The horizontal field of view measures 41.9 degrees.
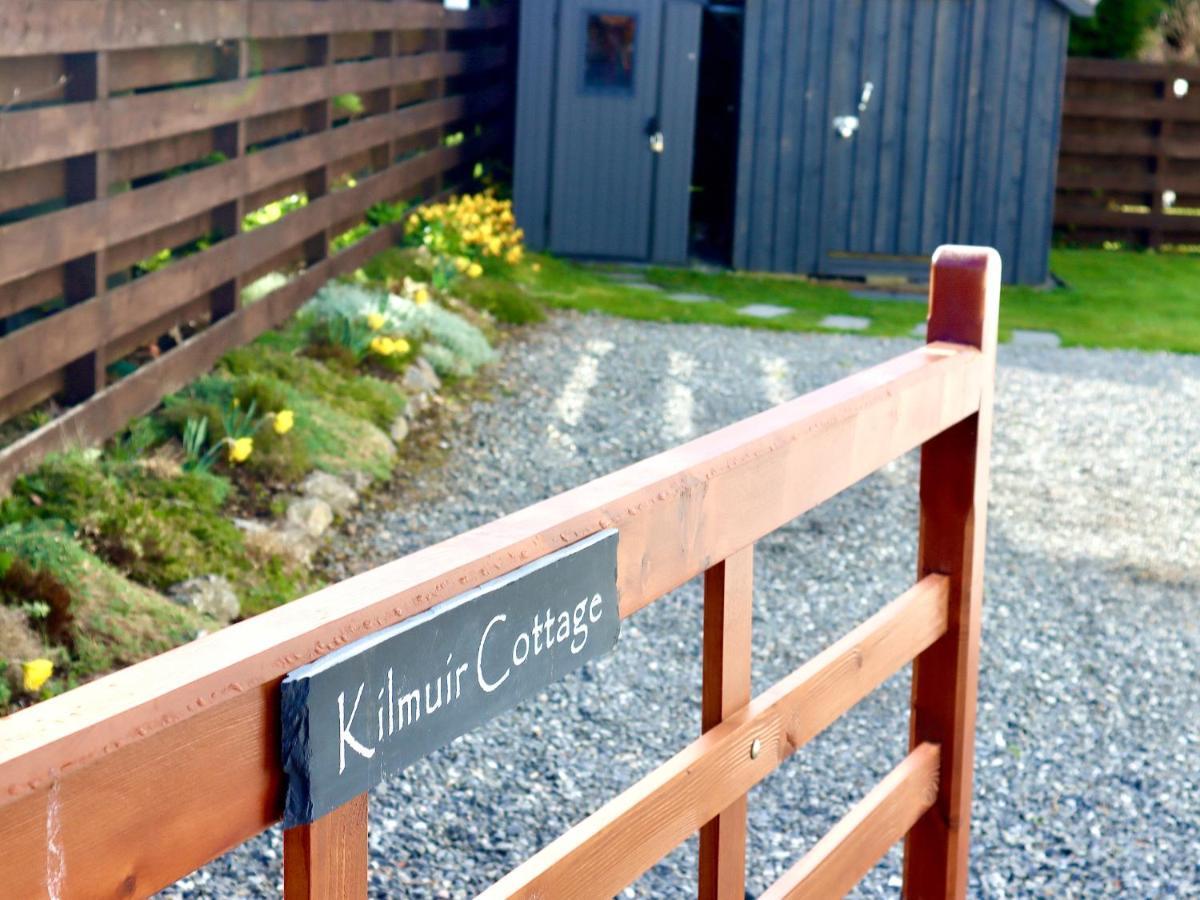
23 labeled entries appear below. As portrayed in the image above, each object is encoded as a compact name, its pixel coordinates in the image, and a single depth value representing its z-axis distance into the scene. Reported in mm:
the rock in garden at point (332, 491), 5629
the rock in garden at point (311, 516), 5340
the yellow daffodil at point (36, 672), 3484
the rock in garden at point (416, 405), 6977
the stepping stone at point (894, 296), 11500
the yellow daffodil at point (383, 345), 7055
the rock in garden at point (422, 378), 7238
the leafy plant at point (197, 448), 5234
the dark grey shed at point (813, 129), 11703
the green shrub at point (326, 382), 6457
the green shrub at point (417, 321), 7499
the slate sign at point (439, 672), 1196
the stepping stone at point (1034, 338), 9773
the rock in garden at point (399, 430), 6617
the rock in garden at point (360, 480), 5902
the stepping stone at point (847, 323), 10094
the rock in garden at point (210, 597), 4465
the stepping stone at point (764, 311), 10359
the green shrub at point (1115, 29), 15195
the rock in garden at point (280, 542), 4949
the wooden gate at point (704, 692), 1044
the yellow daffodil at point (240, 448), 5301
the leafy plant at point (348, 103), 8383
